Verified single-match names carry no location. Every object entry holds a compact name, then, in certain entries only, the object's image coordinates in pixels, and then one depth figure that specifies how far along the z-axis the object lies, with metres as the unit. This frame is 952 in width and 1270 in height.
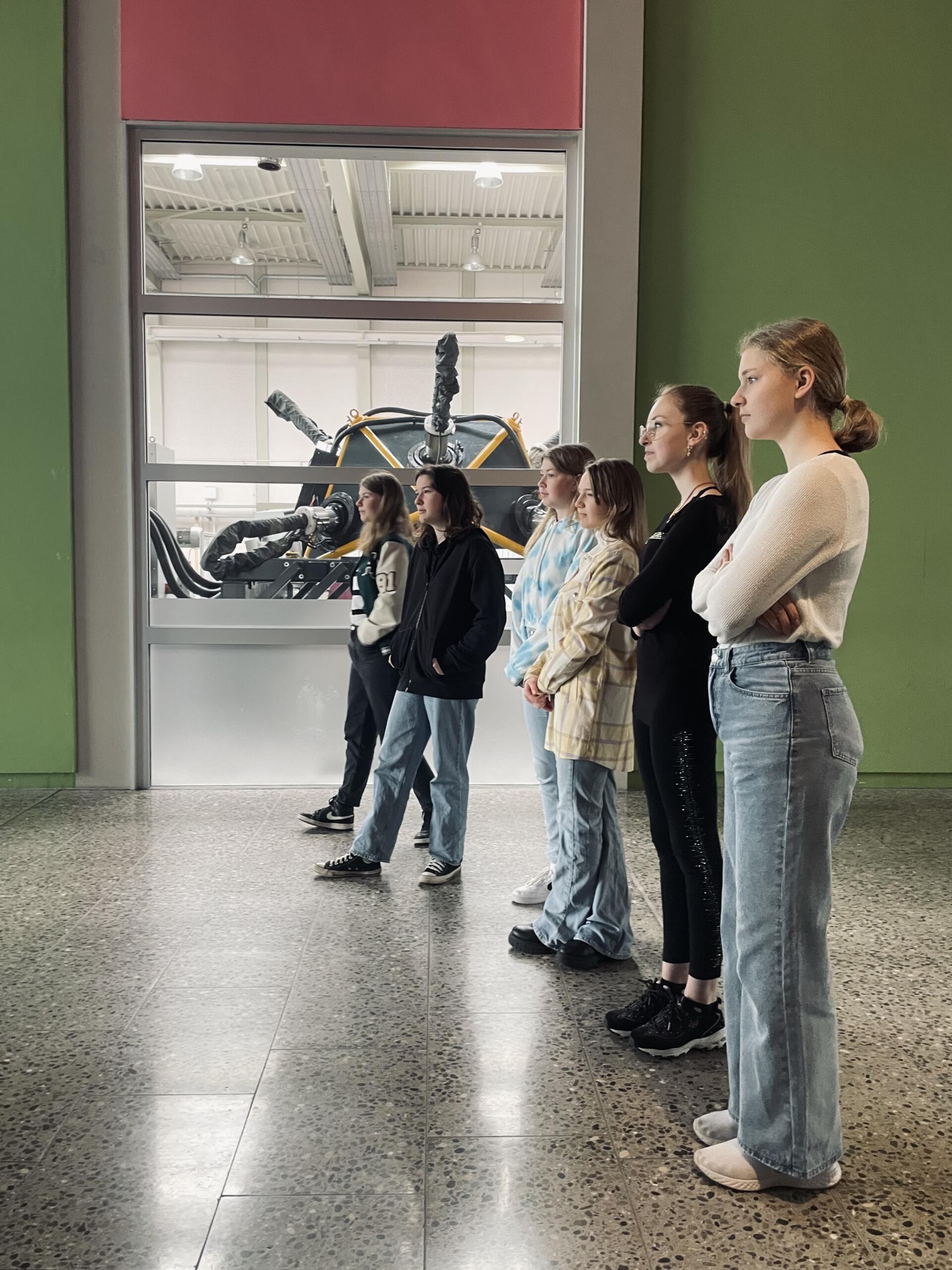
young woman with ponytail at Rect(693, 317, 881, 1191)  1.84
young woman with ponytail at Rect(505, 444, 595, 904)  3.33
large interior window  5.48
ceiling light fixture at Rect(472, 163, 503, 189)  5.54
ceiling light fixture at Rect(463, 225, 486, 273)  5.54
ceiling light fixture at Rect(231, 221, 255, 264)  5.46
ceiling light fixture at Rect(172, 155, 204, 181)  5.44
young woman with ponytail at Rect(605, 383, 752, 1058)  2.46
